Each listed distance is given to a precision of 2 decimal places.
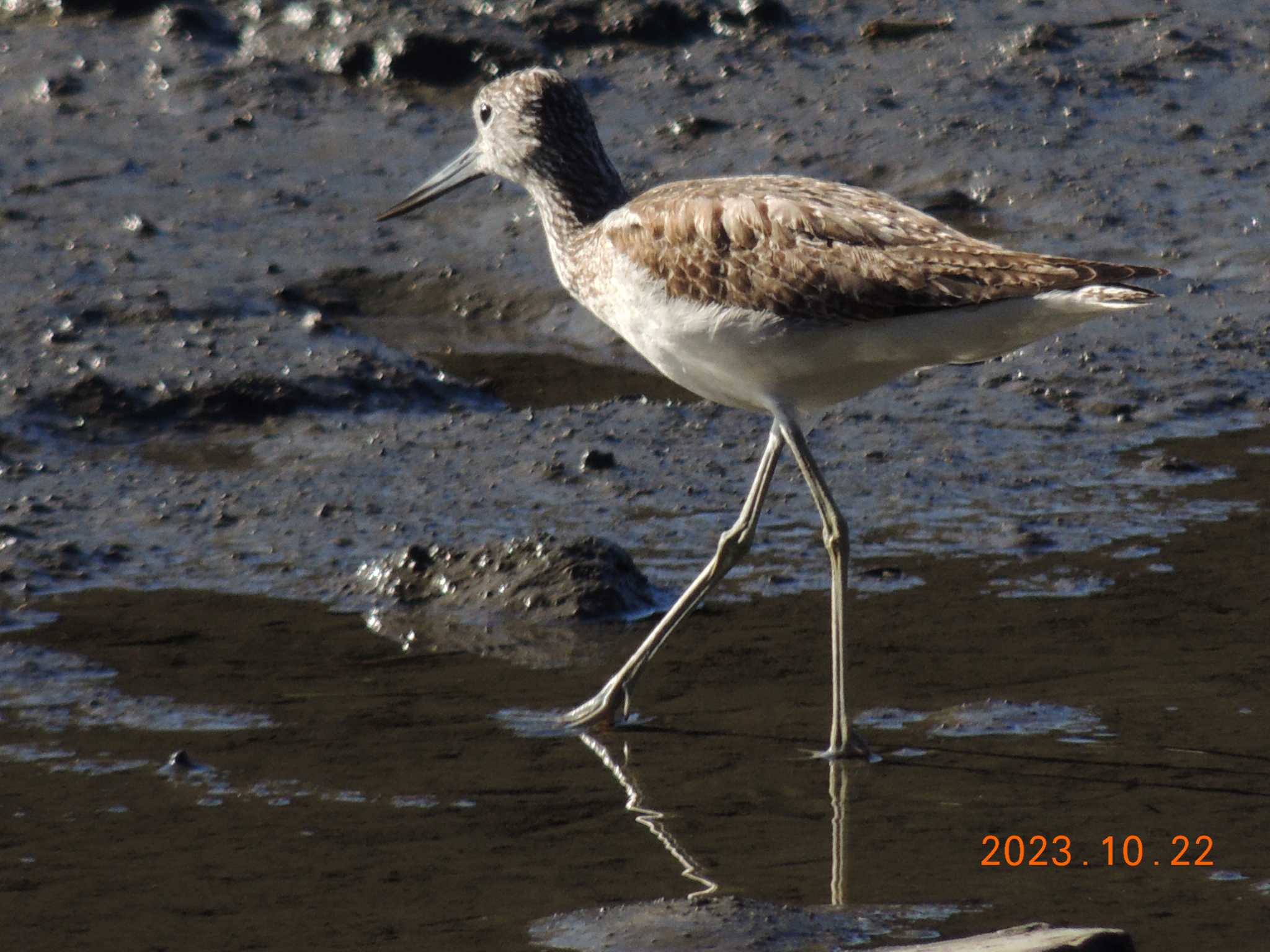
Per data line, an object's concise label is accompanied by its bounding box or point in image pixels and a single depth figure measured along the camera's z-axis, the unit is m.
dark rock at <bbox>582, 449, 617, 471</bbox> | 14.01
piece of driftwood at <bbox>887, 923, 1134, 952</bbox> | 6.88
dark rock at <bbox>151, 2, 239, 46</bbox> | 18.83
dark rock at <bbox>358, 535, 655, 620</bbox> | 11.72
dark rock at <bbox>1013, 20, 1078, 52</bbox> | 19.56
